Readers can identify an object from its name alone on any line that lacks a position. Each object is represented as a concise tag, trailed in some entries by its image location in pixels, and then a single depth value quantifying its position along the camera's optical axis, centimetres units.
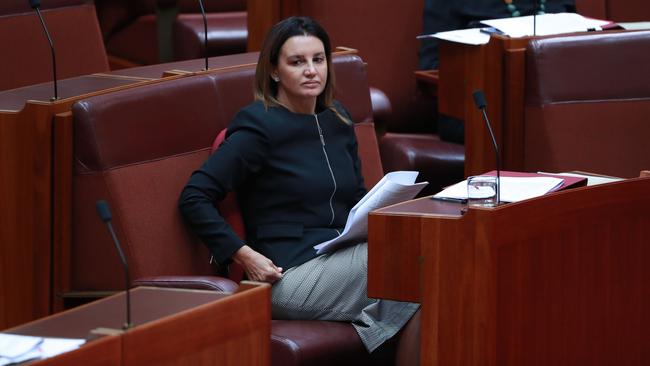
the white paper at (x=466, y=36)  1966
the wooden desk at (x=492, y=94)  1962
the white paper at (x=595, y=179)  1882
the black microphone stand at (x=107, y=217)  1785
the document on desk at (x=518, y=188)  1853
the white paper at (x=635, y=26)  1986
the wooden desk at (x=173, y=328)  1777
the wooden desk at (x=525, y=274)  1838
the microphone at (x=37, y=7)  1888
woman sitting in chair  1888
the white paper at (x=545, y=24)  1975
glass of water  1847
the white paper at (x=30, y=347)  1770
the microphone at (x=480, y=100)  1853
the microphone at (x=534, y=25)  1970
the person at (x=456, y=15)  2022
